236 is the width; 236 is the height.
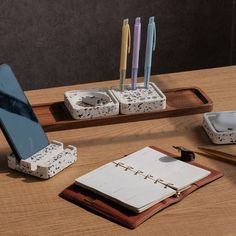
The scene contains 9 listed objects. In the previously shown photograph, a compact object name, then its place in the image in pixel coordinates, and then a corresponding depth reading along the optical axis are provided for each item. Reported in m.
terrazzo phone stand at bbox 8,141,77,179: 1.49
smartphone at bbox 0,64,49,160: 1.51
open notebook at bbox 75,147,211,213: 1.42
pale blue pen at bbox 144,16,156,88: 1.66
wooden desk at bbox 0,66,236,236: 1.38
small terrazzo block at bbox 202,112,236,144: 1.60
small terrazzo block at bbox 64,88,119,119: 1.66
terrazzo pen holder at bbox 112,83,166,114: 1.68
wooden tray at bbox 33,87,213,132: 1.66
